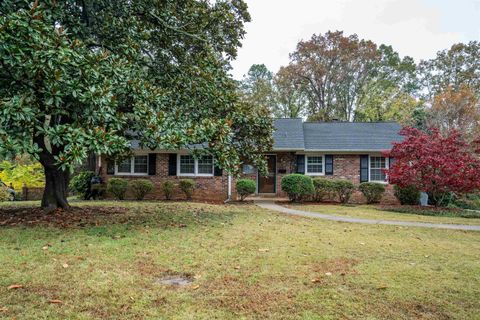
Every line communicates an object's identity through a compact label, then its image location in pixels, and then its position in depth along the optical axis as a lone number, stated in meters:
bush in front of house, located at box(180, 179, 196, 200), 15.83
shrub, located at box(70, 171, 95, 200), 15.92
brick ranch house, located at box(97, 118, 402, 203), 16.95
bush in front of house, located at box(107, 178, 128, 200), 15.49
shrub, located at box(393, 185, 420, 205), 14.73
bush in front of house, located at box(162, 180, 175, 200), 16.02
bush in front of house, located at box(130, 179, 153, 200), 15.63
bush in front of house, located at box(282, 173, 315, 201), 14.53
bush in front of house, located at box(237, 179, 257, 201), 15.02
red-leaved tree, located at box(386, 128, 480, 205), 12.59
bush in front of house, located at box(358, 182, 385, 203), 15.46
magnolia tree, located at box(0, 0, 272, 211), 5.84
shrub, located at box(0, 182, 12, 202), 14.76
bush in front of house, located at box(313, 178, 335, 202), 15.22
